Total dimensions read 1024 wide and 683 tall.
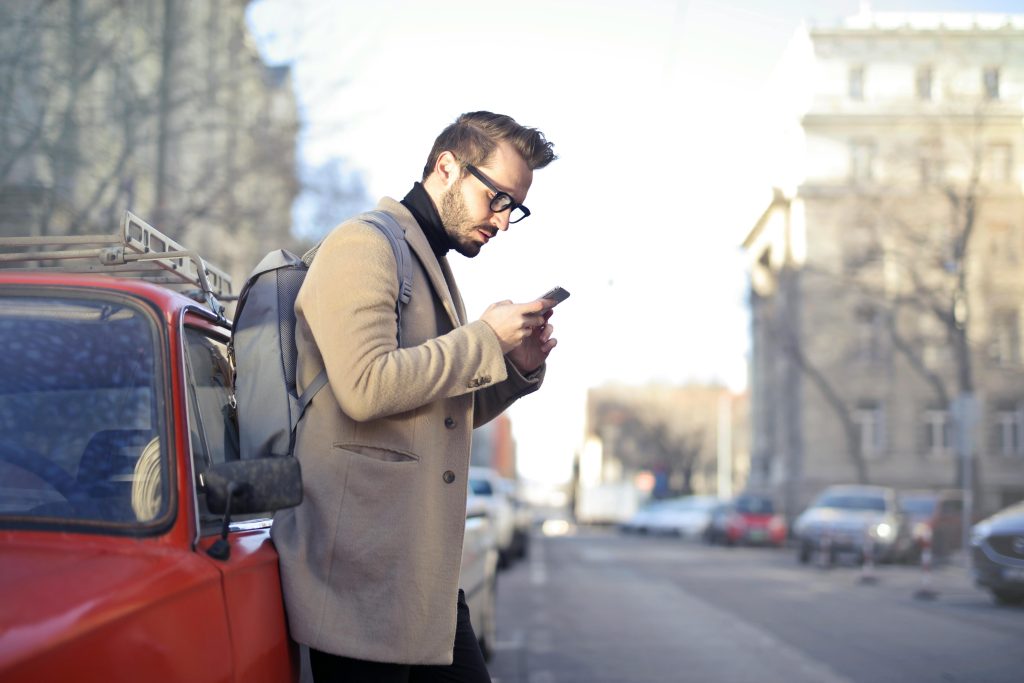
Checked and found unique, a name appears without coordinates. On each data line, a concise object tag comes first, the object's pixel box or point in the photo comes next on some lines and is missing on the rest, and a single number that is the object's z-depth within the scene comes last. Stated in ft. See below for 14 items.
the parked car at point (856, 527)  81.76
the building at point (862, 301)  160.66
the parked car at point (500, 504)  64.03
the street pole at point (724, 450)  248.73
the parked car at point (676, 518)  167.12
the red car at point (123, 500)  7.01
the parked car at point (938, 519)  89.66
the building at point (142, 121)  54.08
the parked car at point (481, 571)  22.25
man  8.45
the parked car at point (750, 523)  123.95
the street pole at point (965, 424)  78.38
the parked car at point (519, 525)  78.33
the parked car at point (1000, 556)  46.98
